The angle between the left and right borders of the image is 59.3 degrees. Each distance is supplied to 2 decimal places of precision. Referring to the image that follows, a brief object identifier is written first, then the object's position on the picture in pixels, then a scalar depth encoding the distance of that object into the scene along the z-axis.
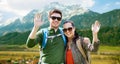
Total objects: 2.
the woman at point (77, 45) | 2.11
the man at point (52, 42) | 2.04
